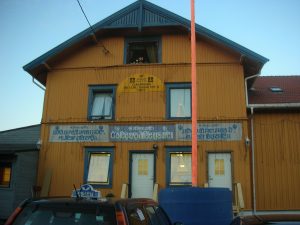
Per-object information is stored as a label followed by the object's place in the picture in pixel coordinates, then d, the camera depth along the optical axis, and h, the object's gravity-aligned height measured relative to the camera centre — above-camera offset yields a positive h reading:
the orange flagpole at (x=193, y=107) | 8.35 +1.98
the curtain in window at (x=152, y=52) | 12.96 +5.25
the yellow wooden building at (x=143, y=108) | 11.57 +2.69
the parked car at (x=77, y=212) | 3.31 -0.46
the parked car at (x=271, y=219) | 3.86 -0.56
